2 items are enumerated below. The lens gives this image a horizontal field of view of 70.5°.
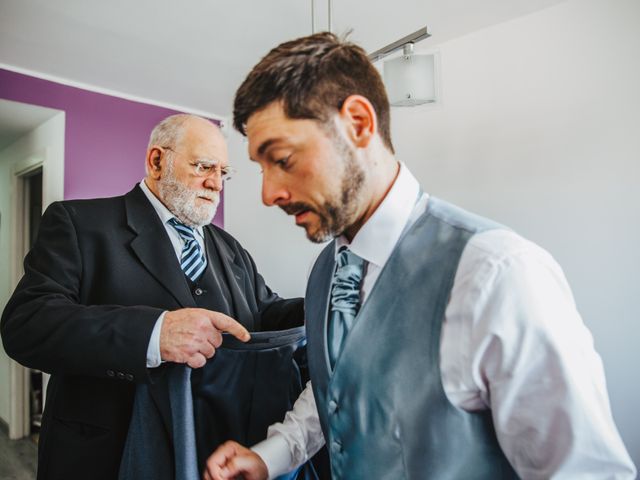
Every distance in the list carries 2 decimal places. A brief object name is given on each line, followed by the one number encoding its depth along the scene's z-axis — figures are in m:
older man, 1.08
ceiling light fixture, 1.97
